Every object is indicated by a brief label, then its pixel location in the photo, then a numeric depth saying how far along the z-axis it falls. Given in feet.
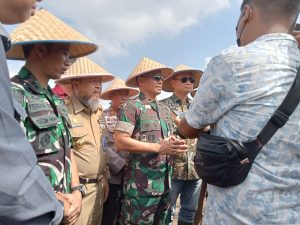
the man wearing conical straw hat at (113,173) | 8.35
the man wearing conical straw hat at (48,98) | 4.61
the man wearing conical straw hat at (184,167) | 9.89
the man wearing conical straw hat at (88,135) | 7.18
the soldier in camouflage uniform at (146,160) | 7.59
